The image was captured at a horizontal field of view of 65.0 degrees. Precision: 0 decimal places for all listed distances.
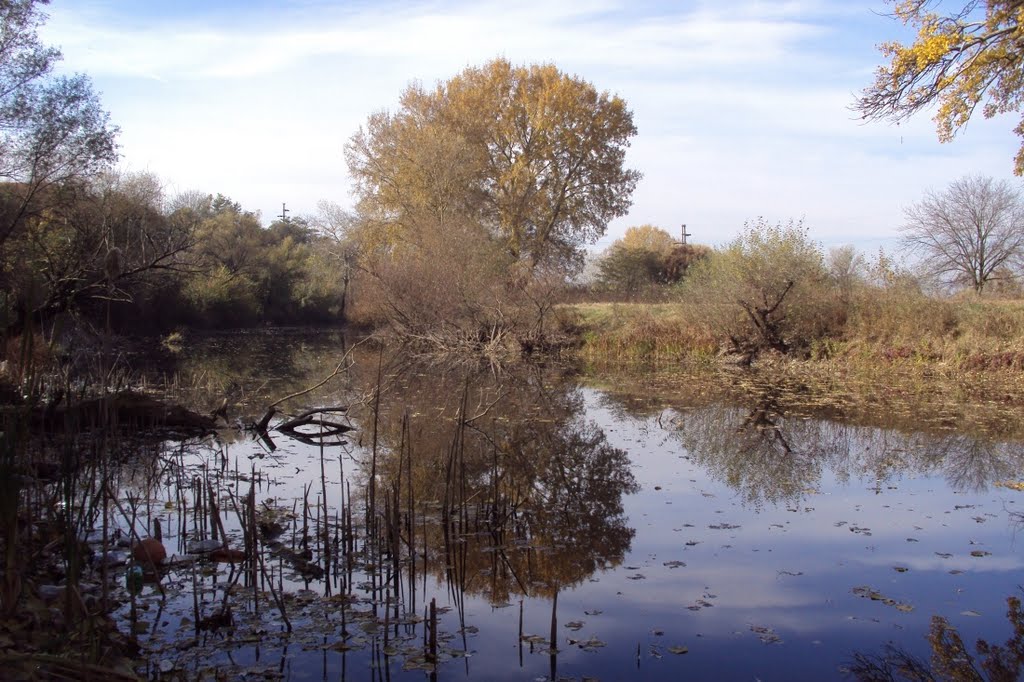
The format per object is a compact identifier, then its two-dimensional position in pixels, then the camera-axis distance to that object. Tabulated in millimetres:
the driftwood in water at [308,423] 12458
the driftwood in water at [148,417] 11406
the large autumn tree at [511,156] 35656
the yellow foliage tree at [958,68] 15219
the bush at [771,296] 24641
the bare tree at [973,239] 38125
